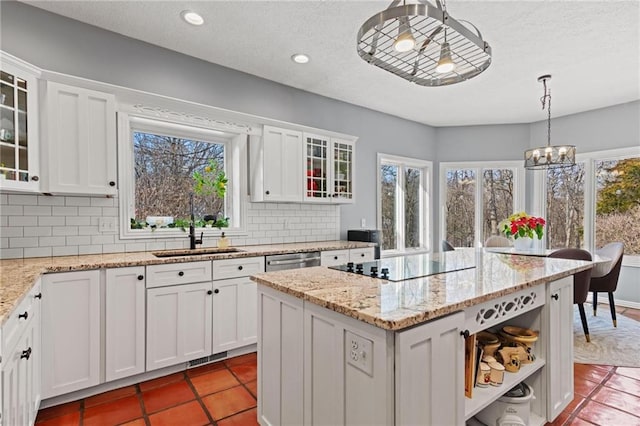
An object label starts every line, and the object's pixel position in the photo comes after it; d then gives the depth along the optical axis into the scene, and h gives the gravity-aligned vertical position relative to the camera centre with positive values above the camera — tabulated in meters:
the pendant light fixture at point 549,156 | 3.51 +0.58
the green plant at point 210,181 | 3.23 +0.29
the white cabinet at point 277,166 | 3.44 +0.46
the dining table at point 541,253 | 3.42 -0.48
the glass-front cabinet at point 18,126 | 2.05 +0.55
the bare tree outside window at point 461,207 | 5.65 +0.05
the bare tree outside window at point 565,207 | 4.93 +0.05
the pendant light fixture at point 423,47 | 1.36 +0.77
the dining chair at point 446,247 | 4.36 -0.49
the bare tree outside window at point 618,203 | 4.48 +0.10
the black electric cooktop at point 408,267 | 1.83 -0.36
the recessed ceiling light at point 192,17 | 2.51 +1.49
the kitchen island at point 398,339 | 1.19 -0.56
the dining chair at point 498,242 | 4.64 -0.45
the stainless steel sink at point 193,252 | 2.90 -0.39
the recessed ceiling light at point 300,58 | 3.15 +1.47
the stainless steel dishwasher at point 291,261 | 3.06 -0.49
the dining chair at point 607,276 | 3.47 -0.69
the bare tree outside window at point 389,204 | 5.09 +0.09
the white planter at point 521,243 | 3.86 -0.41
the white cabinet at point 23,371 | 1.25 -0.73
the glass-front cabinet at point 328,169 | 3.77 +0.48
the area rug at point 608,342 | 2.89 -1.30
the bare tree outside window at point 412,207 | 5.46 +0.05
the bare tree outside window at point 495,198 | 5.50 +0.20
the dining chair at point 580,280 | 3.08 -0.65
